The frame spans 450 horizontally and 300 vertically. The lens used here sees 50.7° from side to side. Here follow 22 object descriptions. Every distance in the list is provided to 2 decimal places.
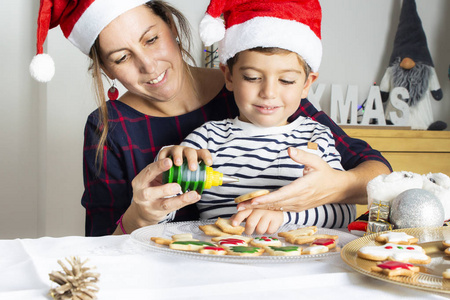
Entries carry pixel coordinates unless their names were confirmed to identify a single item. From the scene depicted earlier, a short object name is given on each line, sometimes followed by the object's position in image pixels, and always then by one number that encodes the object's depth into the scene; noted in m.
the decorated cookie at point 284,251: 0.70
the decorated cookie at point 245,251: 0.69
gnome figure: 3.12
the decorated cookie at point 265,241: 0.77
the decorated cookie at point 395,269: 0.59
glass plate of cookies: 0.70
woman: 1.27
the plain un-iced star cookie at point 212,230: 0.85
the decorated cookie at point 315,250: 0.72
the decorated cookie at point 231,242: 0.76
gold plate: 0.57
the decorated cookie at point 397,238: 0.74
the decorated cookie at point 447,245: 0.70
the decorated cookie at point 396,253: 0.66
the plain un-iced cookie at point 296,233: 0.81
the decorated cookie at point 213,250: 0.71
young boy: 1.16
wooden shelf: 2.81
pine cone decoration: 0.52
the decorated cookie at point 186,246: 0.73
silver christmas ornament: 0.86
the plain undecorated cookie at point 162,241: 0.77
